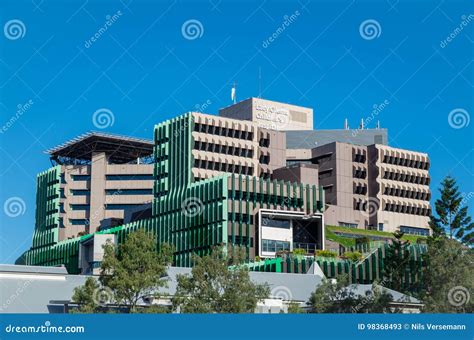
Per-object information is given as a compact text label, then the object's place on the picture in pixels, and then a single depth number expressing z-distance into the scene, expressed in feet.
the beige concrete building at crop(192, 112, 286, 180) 449.06
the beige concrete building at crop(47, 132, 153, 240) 572.51
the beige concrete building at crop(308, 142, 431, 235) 504.02
